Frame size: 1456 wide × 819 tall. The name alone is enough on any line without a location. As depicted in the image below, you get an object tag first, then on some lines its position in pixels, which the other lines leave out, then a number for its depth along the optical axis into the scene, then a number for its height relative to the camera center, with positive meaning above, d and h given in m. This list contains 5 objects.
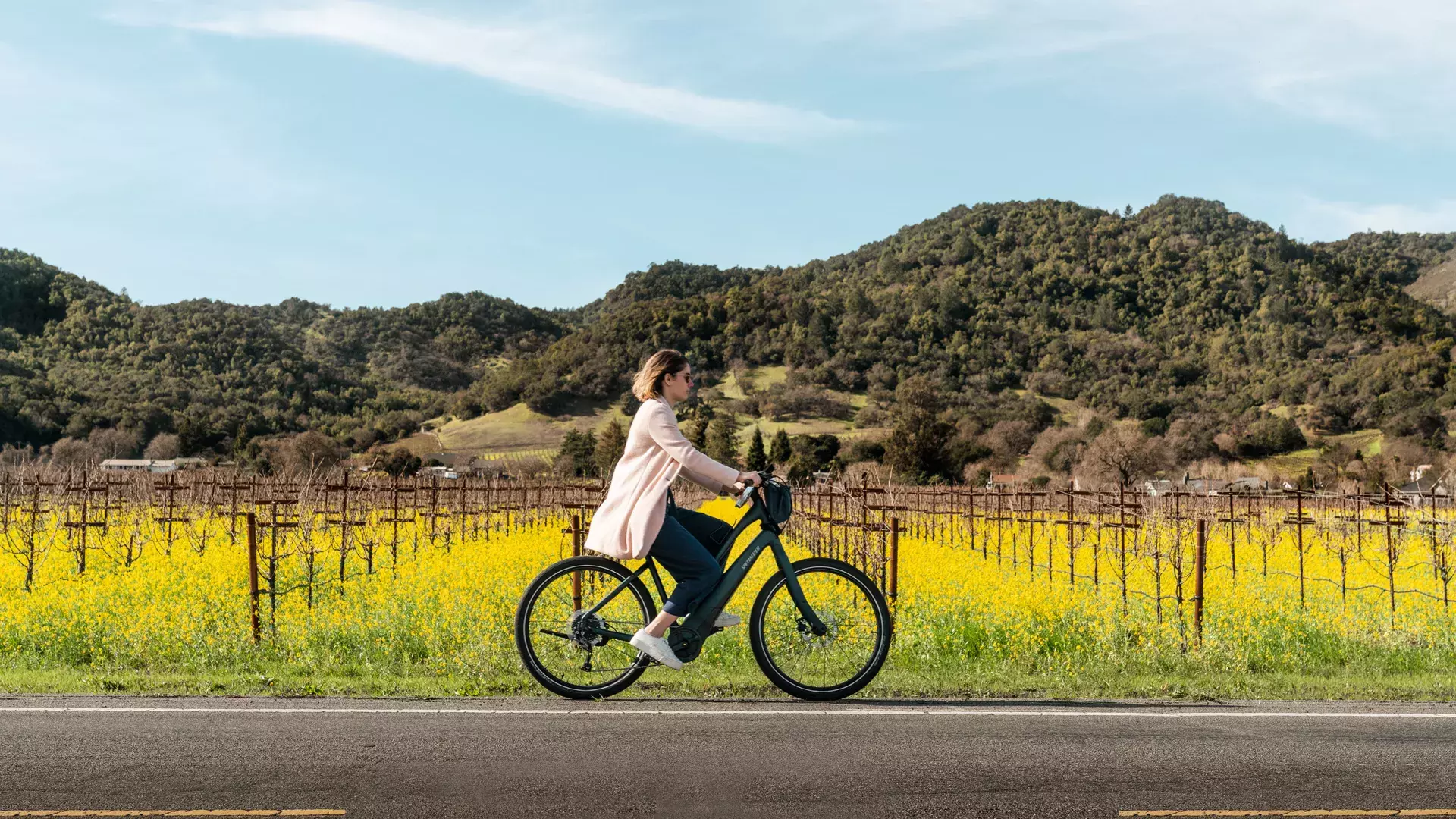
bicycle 6.82 -1.08
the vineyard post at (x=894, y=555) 10.05 -0.97
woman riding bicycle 6.52 -0.37
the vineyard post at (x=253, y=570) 9.39 -1.06
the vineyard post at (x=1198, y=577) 10.36 -1.16
